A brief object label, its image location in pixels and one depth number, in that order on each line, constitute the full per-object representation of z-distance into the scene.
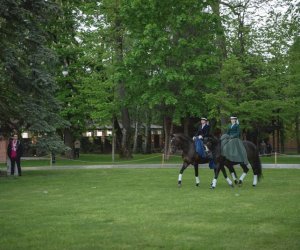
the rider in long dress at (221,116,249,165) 18.75
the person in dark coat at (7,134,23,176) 26.39
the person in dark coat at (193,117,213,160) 19.34
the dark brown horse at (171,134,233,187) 19.58
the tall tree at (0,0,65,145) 24.94
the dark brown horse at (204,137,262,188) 18.80
